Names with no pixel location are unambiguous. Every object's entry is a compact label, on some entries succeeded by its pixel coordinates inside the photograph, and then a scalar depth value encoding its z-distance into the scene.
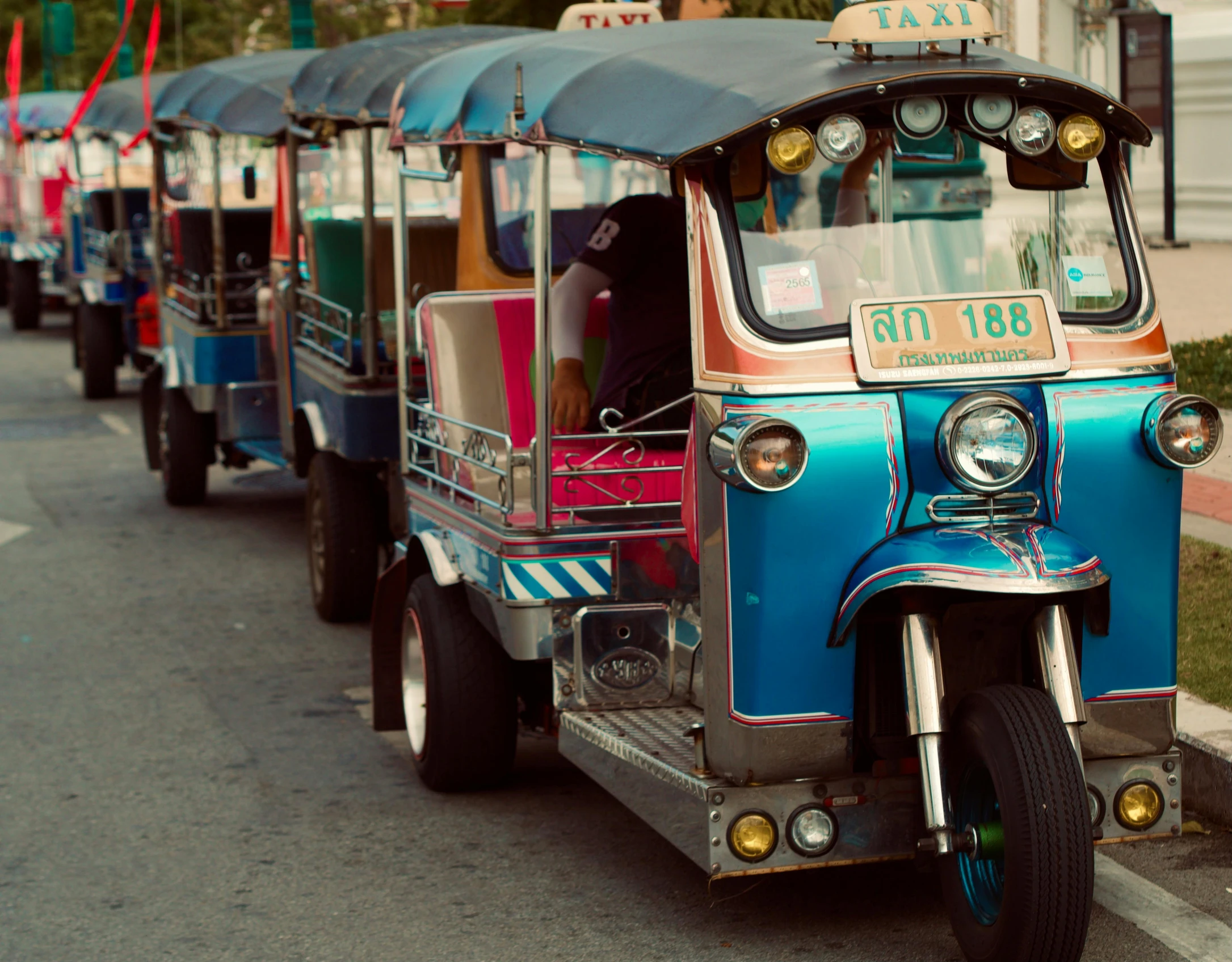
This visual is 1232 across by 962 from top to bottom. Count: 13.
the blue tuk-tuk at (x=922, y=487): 4.00
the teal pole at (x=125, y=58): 26.53
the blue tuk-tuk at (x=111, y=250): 14.05
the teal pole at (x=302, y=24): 15.02
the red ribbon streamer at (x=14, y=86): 19.38
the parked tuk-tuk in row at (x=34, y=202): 18.95
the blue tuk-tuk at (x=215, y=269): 9.92
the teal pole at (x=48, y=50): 30.99
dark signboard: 14.95
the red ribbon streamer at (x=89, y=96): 12.77
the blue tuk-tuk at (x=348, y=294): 7.61
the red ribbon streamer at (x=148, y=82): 10.31
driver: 5.69
